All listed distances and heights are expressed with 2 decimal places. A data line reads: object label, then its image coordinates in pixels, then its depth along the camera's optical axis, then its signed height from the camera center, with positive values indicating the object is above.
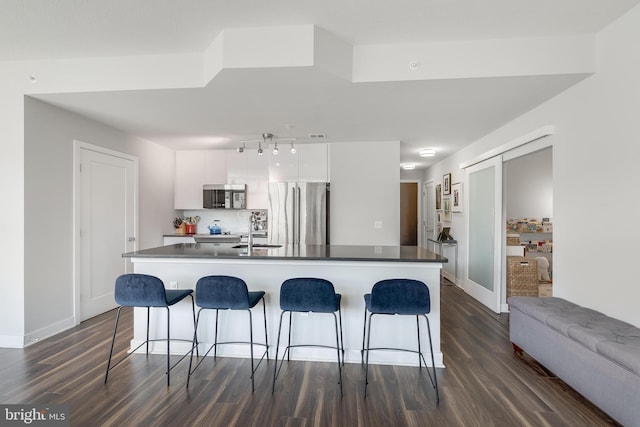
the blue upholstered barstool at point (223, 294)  2.39 -0.66
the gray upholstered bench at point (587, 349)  1.72 -0.92
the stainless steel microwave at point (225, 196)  5.23 +0.24
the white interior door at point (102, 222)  3.67 -0.16
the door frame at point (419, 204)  7.89 +0.17
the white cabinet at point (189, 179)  5.39 +0.55
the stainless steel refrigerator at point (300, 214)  4.75 -0.06
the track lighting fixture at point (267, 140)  4.38 +1.06
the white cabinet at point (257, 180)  5.19 +0.51
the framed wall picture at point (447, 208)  5.96 +0.05
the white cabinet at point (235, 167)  5.24 +0.74
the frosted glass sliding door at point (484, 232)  4.04 -0.30
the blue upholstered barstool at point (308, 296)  2.34 -0.66
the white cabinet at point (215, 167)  5.32 +0.75
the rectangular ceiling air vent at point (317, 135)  4.38 +1.08
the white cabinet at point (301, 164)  4.93 +0.75
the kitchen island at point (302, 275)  2.66 -0.65
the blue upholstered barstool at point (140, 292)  2.39 -0.64
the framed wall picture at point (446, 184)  5.96 +0.53
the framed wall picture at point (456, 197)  5.34 +0.25
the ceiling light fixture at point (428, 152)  5.28 +1.01
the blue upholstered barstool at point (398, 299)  2.27 -0.65
